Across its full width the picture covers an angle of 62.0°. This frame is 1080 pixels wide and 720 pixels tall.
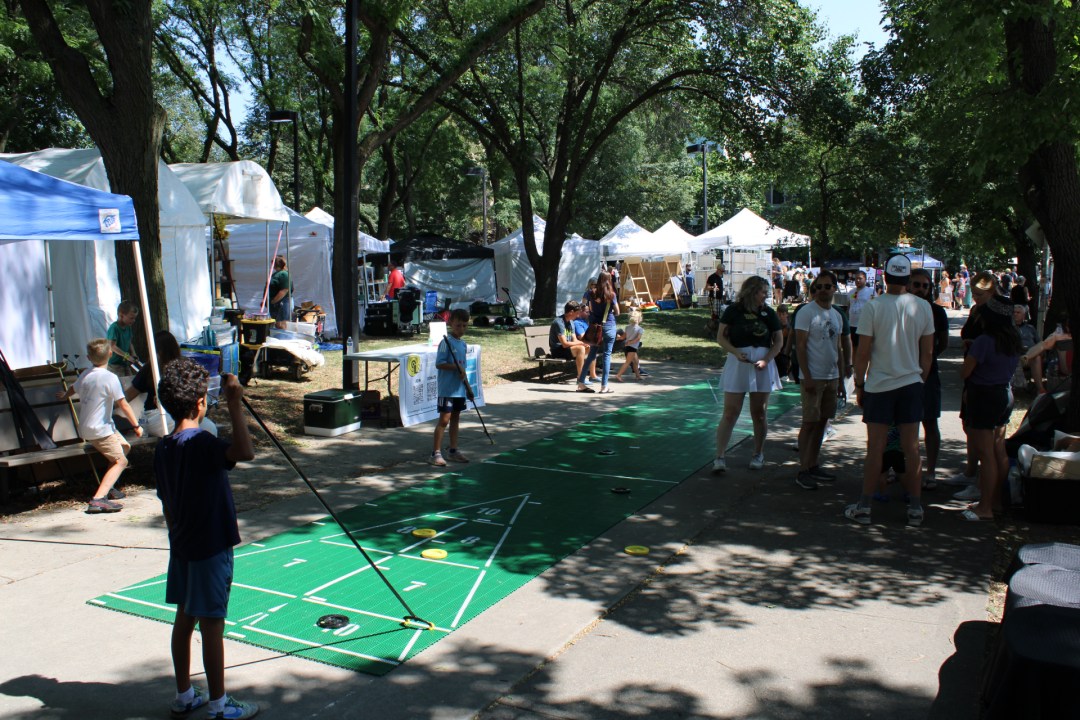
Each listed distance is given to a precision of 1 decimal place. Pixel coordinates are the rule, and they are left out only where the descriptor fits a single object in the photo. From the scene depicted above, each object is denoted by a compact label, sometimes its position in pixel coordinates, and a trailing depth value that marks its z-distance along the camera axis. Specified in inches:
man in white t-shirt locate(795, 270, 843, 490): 299.1
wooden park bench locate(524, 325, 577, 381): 577.2
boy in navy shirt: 146.1
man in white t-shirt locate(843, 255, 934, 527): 248.2
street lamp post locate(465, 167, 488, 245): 1275.5
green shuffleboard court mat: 189.0
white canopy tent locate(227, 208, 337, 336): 847.7
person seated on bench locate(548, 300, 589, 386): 542.6
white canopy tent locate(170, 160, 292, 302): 611.5
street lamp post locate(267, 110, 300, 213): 752.3
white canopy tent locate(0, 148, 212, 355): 514.3
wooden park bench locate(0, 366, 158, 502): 277.3
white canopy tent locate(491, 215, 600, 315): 1110.4
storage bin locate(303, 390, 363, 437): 397.1
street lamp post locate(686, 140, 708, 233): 1393.9
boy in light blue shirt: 327.6
